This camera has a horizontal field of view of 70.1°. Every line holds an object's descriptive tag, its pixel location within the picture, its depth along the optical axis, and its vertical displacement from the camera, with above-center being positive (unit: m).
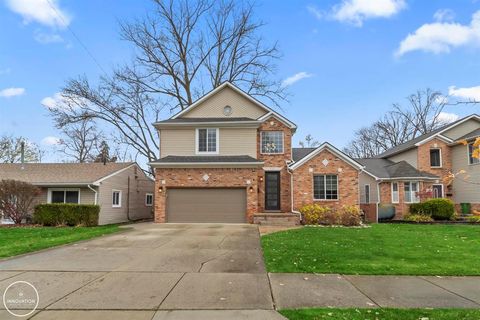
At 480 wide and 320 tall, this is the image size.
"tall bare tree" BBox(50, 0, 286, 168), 27.42 +9.79
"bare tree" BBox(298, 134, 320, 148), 45.30 +6.72
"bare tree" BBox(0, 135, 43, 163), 40.88 +4.84
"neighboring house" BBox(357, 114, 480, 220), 23.36 +1.27
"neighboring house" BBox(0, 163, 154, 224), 21.40 +0.46
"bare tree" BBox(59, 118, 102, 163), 39.78 +5.70
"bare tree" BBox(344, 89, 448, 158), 41.81 +7.85
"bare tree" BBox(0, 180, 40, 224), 19.19 -0.38
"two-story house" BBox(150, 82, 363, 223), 19.39 +0.68
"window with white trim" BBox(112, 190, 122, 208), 23.11 -0.49
